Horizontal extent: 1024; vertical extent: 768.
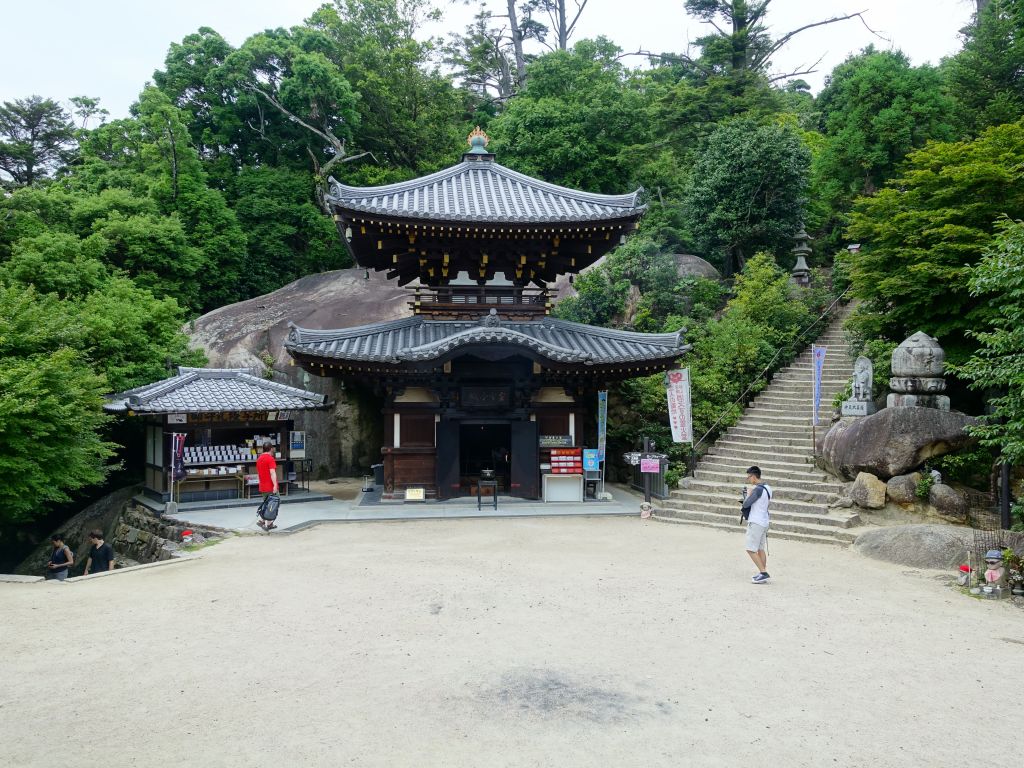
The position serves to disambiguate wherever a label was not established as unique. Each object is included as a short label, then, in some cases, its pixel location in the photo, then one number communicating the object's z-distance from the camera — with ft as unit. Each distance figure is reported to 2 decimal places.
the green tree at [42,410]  35.50
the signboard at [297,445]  51.65
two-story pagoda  45.34
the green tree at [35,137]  96.53
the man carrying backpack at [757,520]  27.58
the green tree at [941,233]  41.34
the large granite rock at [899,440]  37.63
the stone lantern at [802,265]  77.10
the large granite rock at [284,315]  66.74
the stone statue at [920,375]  39.96
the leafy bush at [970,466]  37.04
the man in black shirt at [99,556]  36.06
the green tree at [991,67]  67.46
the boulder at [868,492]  38.04
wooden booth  45.42
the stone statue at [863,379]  43.25
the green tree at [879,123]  72.64
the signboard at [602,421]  48.93
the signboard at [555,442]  49.49
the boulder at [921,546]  31.01
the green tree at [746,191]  74.13
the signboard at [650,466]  45.34
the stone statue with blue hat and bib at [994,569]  26.58
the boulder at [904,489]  37.09
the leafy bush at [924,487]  36.70
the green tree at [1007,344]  27.45
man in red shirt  38.91
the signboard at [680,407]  46.96
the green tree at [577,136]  83.30
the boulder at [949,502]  35.73
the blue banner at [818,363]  45.50
